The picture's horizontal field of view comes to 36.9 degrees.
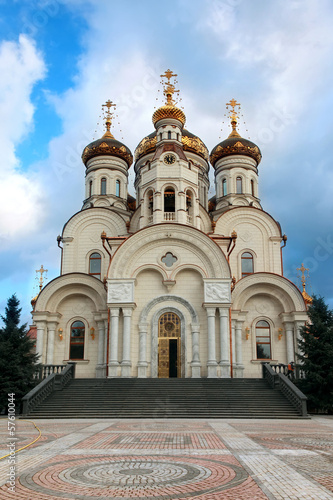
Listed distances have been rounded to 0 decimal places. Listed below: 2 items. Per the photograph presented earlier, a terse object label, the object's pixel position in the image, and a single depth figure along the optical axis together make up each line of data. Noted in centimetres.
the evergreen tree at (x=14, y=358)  1870
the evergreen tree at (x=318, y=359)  1853
